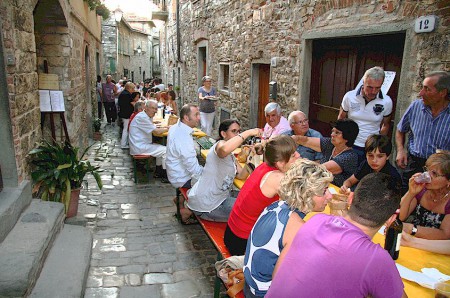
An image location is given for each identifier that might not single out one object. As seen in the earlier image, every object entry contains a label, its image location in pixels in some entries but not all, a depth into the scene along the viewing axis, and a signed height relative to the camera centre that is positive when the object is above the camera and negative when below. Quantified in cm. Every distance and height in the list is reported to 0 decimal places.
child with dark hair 300 -62
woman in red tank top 243 -77
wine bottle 210 -94
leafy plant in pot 402 -115
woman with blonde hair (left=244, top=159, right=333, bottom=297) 192 -76
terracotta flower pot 436 -161
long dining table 187 -106
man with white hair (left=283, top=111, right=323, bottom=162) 422 -64
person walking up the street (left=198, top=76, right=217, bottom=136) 906 -68
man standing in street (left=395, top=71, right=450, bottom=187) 320 -41
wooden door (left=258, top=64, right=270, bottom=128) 737 -26
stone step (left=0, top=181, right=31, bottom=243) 301 -121
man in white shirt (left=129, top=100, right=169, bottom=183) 610 -108
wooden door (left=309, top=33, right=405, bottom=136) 438 +18
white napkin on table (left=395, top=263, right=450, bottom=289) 186 -105
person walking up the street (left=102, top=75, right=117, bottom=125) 1208 -92
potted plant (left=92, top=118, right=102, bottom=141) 977 -160
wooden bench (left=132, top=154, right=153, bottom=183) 598 -139
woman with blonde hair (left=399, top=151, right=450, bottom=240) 238 -86
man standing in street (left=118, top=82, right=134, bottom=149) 900 -76
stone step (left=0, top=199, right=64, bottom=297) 256 -143
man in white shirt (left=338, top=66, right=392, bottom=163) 385 -31
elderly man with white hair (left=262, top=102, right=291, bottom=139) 470 -57
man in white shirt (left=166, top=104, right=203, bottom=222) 430 -95
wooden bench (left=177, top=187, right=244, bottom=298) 272 -141
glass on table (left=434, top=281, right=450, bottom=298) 169 -99
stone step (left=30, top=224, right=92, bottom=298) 281 -170
